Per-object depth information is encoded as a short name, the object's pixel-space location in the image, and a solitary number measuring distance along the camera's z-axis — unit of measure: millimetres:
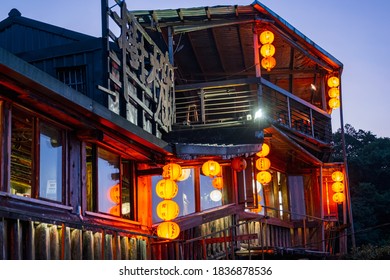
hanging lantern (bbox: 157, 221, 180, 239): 13766
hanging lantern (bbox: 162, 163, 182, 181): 13875
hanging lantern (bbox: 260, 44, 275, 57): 19544
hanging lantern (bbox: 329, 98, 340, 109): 23016
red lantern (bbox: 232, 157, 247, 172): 15461
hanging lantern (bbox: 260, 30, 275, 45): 19344
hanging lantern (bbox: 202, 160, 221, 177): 15139
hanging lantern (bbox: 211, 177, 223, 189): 17594
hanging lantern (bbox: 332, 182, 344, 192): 23078
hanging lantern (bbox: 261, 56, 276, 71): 19969
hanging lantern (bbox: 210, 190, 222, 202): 17766
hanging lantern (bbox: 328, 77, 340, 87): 22703
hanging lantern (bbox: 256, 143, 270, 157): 18569
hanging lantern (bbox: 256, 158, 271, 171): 18844
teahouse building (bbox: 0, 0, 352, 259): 10016
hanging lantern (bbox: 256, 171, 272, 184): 19266
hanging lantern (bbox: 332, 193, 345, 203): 23078
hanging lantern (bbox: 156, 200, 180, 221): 13922
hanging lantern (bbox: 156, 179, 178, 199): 13953
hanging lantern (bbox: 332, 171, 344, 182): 23000
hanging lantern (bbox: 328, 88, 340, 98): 22781
